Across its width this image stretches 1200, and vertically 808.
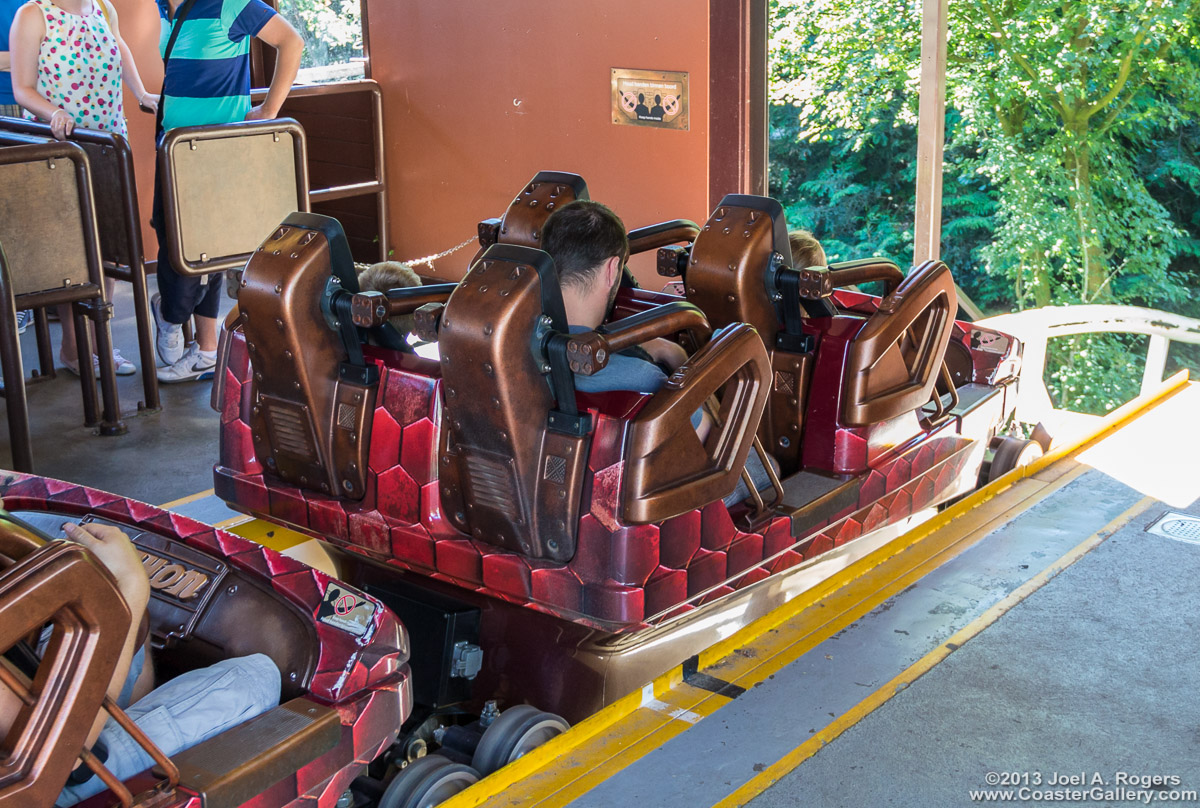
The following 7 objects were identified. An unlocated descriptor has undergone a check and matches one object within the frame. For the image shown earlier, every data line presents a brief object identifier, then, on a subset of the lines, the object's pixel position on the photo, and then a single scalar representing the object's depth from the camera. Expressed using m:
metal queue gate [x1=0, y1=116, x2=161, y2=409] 4.74
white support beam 5.24
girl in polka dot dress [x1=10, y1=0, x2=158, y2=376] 4.68
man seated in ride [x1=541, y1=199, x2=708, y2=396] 2.65
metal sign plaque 6.04
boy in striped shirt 4.89
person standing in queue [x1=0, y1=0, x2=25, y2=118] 5.43
